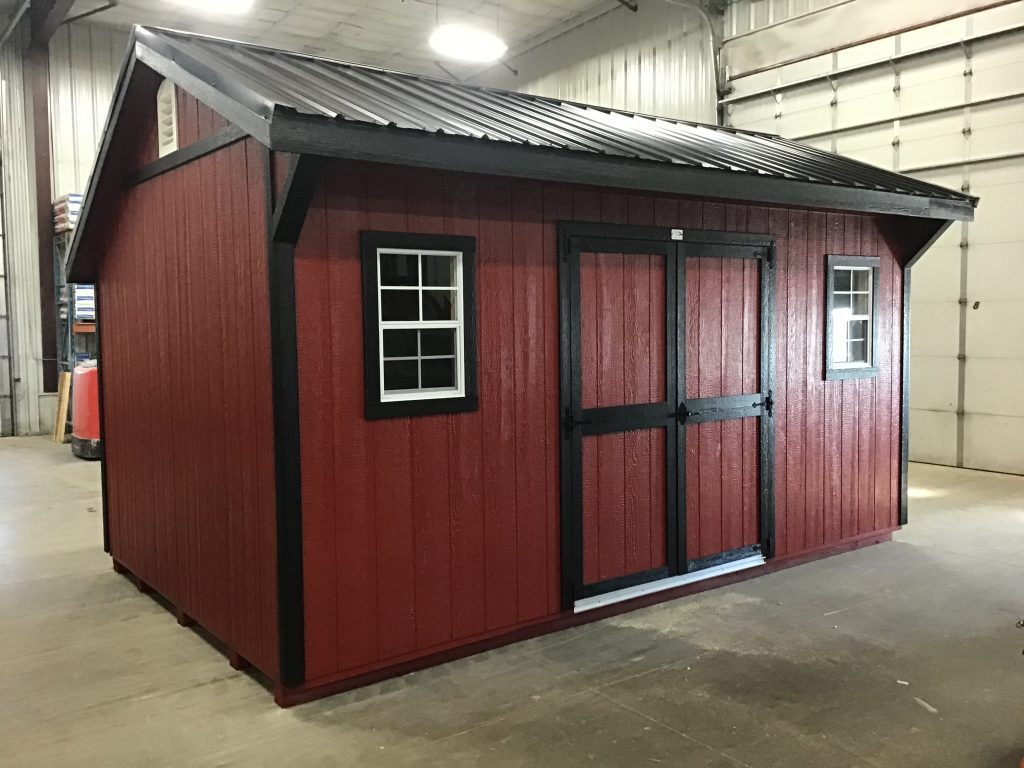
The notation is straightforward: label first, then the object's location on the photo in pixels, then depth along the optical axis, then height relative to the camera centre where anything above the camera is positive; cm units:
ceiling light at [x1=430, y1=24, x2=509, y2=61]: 1251 +441
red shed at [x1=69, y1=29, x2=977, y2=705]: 412 -4
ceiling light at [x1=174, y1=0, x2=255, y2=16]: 1132 +445
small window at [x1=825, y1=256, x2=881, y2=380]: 662 +17
